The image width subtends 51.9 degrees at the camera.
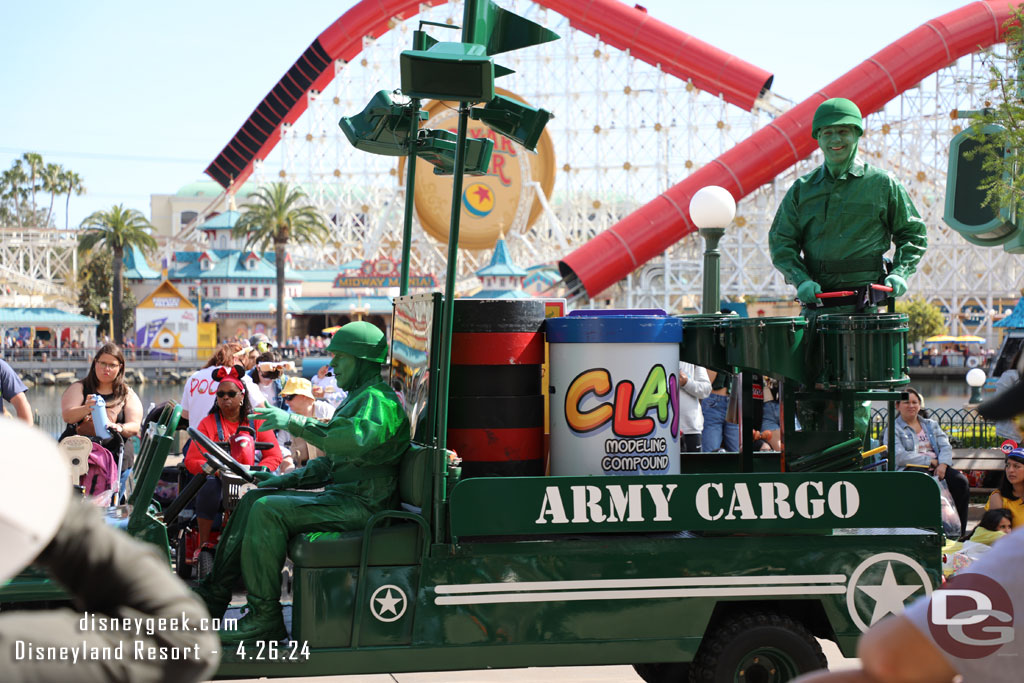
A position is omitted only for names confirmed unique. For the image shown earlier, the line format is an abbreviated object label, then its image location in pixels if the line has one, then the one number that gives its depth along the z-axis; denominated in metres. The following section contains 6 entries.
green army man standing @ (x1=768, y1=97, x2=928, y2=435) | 4.98
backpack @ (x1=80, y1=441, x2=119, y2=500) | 5.83
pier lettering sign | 49.38
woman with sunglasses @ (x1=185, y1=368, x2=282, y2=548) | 6.04
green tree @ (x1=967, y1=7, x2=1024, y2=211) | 12.43
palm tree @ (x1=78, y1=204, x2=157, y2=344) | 51.22
